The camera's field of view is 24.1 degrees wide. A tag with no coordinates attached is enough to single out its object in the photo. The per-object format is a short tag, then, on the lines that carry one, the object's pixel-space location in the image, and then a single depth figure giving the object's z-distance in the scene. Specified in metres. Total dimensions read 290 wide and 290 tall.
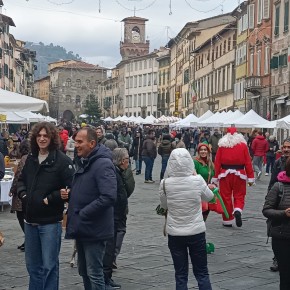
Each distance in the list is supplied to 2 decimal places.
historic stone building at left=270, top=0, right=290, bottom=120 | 35.22
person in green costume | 9.03
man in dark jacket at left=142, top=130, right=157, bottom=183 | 19.28
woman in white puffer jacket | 5.64
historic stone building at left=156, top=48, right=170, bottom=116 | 90.08
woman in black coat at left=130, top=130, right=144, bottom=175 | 22.58
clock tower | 99.06
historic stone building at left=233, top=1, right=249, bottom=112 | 45.42
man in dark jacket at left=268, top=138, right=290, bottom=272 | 7.52
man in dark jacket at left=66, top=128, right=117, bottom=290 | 5.23
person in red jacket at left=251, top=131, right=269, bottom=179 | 21.09
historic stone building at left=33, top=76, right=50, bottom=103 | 132.43
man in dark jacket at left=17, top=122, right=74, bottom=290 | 5.49
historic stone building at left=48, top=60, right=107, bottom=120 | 122.00
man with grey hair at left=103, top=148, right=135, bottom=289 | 6.63
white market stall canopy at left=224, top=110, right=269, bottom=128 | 25.80
